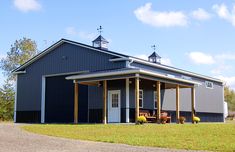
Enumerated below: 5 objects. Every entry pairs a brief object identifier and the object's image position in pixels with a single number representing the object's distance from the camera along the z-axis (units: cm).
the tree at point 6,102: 3928
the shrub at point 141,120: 2025
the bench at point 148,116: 2395
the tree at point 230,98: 7491
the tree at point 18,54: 5003
